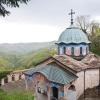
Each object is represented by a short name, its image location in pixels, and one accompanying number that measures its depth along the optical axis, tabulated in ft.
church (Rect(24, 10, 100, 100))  37.56
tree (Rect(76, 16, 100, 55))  71.98
